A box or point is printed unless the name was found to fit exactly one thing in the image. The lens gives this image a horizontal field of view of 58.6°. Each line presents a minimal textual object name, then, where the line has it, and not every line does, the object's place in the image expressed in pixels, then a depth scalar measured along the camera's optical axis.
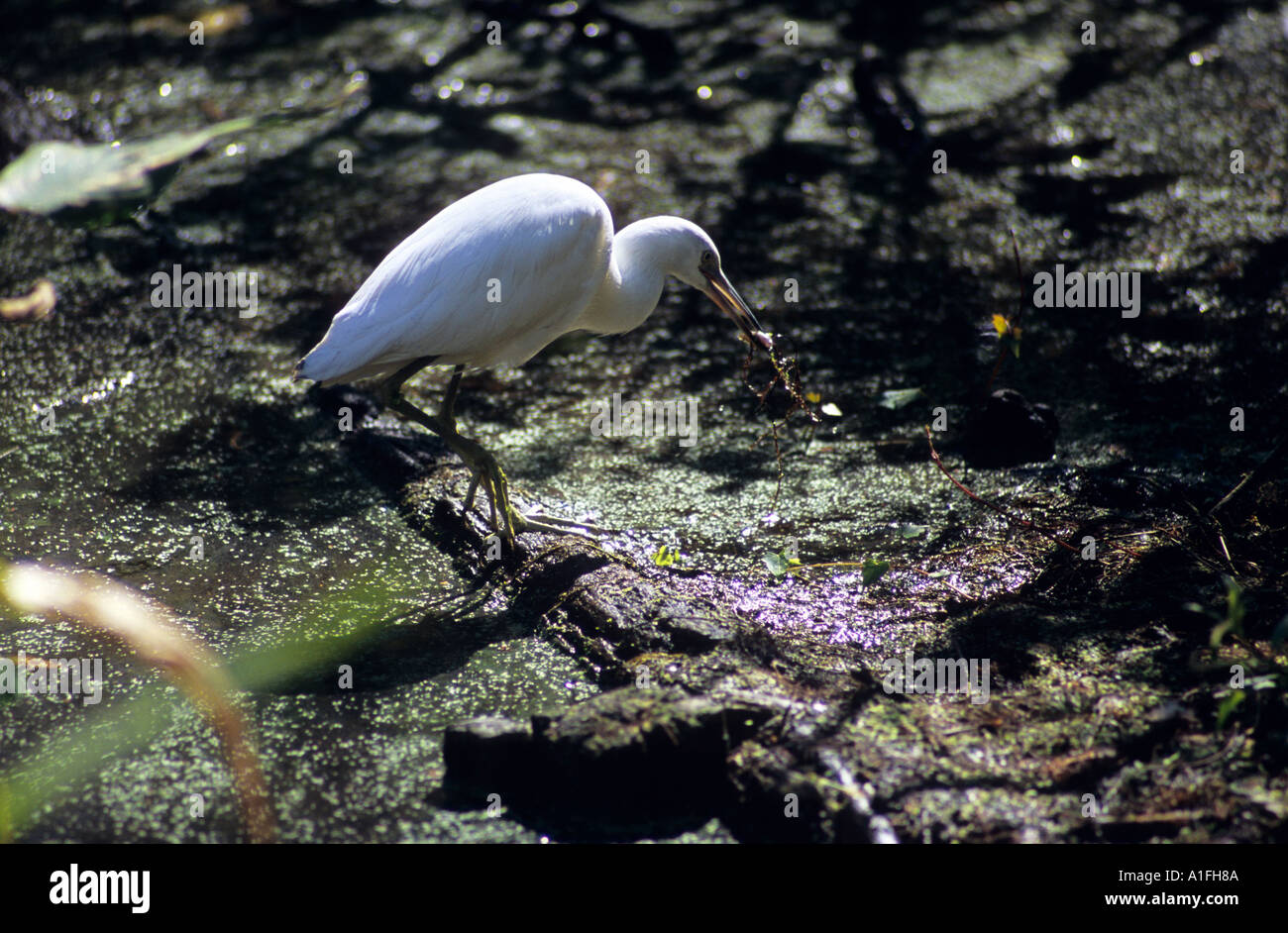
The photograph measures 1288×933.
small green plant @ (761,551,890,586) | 3.65
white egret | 3.99
